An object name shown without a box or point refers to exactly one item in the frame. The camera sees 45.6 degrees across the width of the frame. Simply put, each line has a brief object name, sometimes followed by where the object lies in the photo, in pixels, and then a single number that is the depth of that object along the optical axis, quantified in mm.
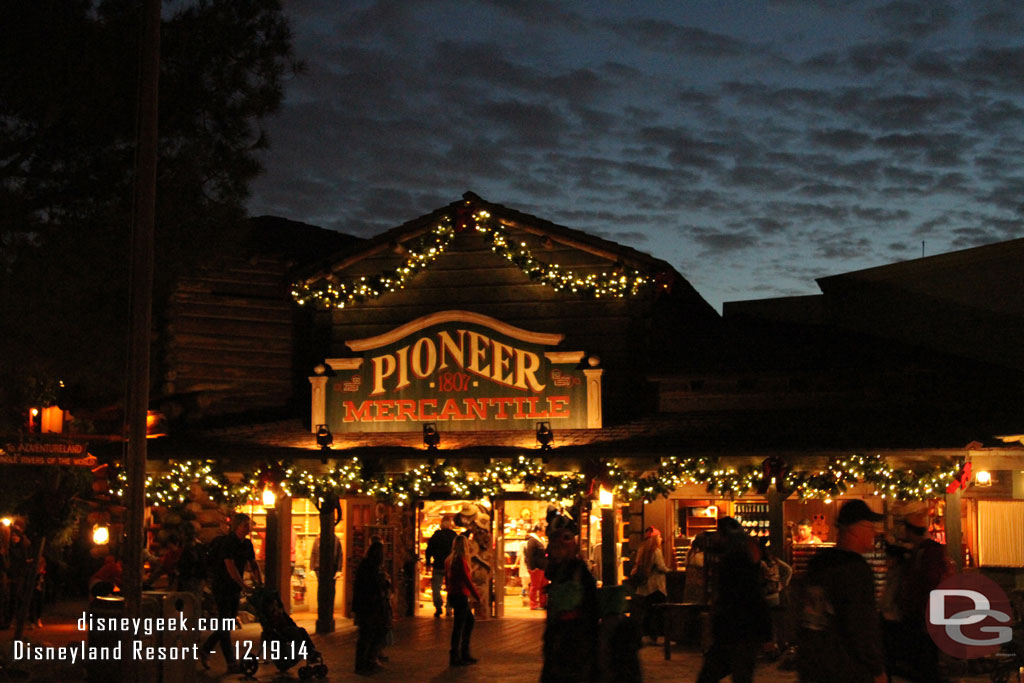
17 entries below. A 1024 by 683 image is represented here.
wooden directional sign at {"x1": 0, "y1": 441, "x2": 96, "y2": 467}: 15219
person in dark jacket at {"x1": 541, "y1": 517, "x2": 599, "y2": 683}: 9180
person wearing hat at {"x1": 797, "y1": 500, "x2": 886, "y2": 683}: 6945
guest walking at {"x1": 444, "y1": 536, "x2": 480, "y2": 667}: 14961
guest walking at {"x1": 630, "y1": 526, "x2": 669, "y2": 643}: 17484
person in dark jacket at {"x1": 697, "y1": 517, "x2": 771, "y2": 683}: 8992
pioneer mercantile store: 17609
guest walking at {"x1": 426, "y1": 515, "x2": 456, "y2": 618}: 19422
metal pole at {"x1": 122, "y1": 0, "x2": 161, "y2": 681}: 11516
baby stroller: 14055
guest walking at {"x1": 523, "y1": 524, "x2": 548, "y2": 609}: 21141
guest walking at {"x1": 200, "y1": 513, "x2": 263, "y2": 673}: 14750
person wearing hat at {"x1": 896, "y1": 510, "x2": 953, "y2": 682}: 9719
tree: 13320
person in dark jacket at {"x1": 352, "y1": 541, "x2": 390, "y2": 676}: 14289
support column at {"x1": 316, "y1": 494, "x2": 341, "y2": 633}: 18938
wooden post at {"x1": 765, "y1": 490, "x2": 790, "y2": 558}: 17219
